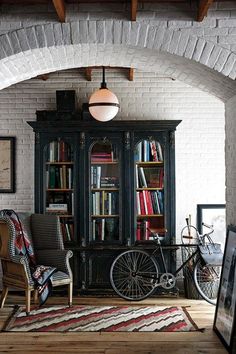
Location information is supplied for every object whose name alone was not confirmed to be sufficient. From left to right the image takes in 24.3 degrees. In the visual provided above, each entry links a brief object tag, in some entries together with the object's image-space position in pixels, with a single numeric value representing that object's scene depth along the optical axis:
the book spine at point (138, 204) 7.09
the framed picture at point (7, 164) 7.38
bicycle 6.68
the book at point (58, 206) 7.08
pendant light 6.22
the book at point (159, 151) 7.11
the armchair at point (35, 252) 5.98
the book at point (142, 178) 7.11
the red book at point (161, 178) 7.10
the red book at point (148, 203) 7.09
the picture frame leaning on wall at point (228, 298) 4.59
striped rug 5.36
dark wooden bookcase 7.02
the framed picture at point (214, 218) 7.41
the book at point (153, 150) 7.11
